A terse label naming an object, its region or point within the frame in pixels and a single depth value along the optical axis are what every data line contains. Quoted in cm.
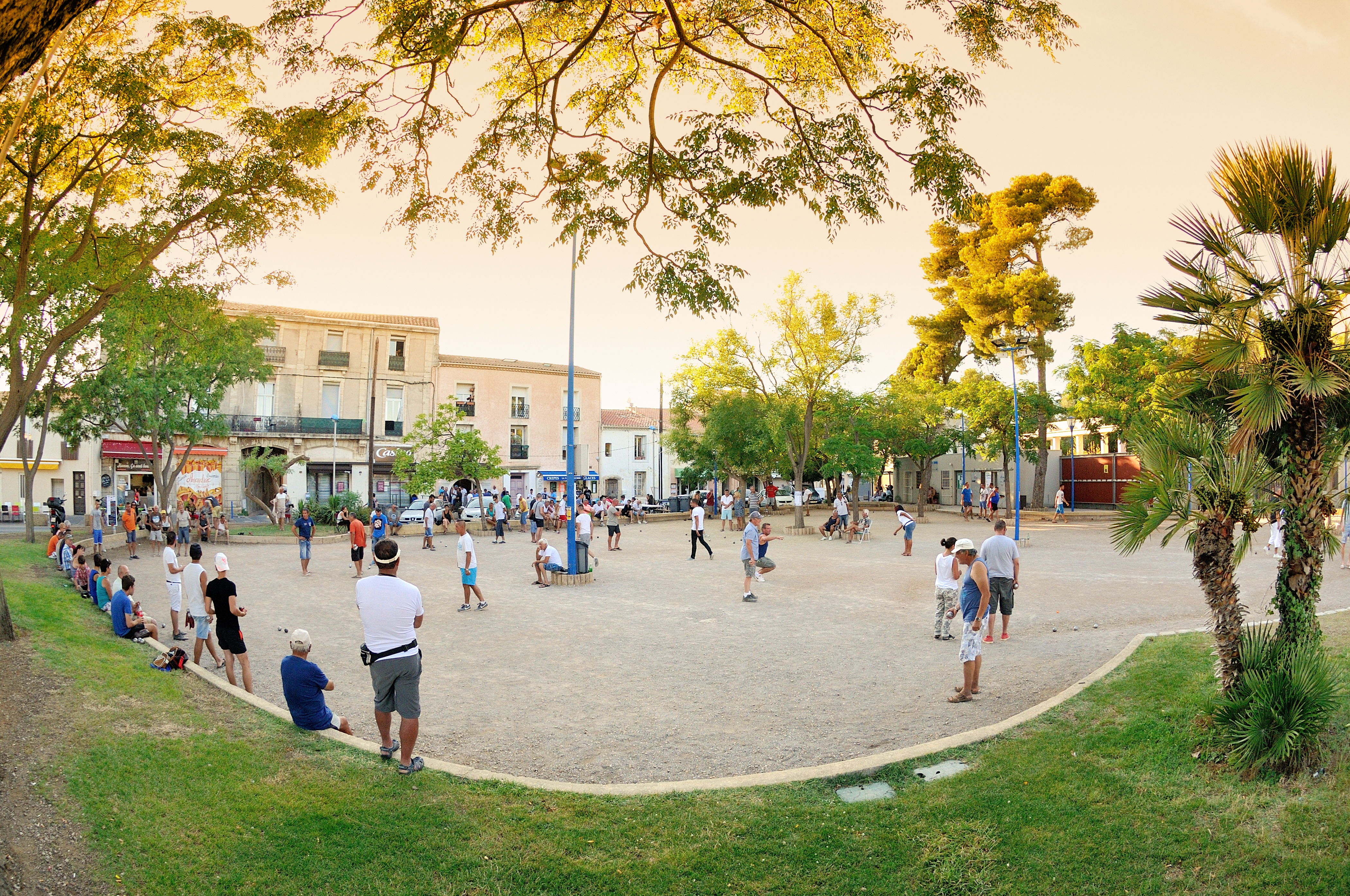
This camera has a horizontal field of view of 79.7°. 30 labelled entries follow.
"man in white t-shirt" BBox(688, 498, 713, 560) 2017
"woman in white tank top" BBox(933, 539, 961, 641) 1006
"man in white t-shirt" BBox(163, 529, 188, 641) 1012
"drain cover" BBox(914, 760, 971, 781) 568
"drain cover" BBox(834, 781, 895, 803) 540
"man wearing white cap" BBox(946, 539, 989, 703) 741
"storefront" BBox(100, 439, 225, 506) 3725
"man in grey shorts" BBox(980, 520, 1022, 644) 980
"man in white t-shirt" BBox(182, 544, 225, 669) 897
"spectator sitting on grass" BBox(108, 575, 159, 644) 943
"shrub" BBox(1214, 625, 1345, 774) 507
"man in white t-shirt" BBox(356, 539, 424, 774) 518
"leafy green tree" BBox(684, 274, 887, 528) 3000
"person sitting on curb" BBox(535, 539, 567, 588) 1592
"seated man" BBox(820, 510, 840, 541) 2619
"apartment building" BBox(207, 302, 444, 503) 4016
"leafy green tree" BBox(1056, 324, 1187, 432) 2964
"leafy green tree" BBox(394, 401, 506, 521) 3045
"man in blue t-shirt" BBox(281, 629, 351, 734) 616
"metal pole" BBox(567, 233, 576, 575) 1560
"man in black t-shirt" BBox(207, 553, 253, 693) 789
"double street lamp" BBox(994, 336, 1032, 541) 2453
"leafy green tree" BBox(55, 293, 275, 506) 2319
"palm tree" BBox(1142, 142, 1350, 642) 528
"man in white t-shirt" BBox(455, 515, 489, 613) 1291
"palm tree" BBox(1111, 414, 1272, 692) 538
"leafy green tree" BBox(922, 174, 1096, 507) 3491
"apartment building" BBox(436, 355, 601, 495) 4659
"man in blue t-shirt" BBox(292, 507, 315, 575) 1748
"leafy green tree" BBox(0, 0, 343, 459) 841
